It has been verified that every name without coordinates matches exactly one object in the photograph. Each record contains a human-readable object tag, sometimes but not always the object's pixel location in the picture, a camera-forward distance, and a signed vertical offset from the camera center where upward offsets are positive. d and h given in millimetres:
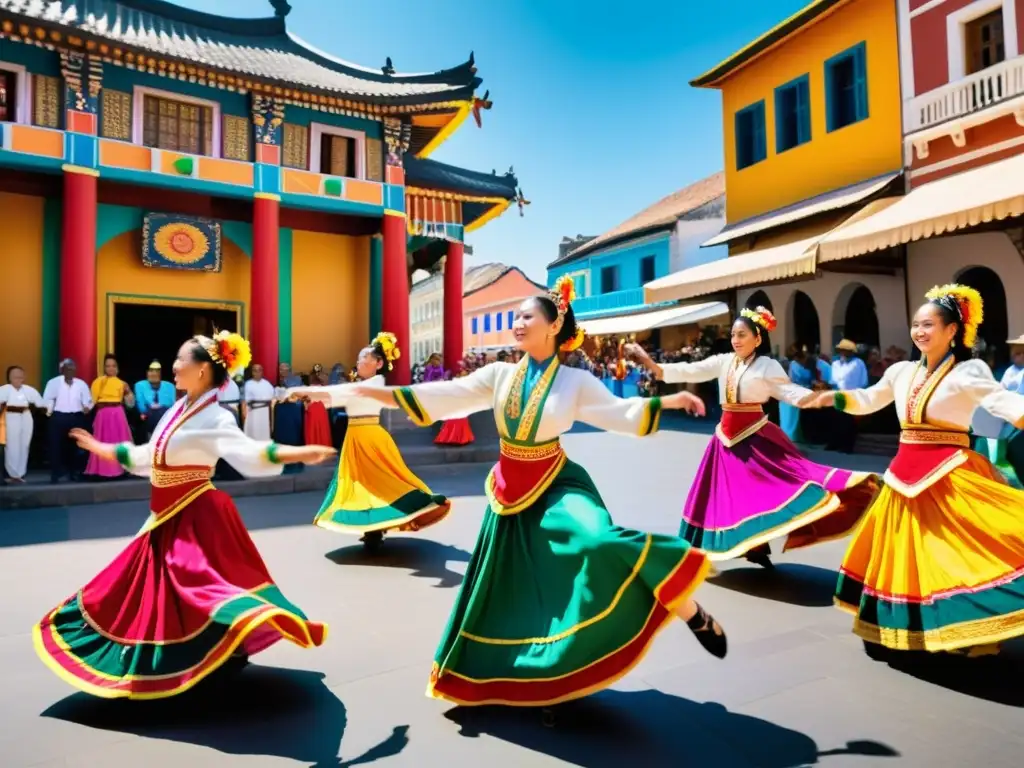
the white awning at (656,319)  19938 +2622
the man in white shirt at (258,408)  11148 +10
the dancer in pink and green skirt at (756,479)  4504 -520
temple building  11789 +4296
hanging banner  13672 +3311
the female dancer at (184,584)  2863 -752
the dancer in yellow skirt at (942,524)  3160 -604
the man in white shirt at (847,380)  11664 +332
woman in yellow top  9586 +36
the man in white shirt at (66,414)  9130 -35
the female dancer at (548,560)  2666 -613
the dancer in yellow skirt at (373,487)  5727 -671
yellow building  13617 +5215
